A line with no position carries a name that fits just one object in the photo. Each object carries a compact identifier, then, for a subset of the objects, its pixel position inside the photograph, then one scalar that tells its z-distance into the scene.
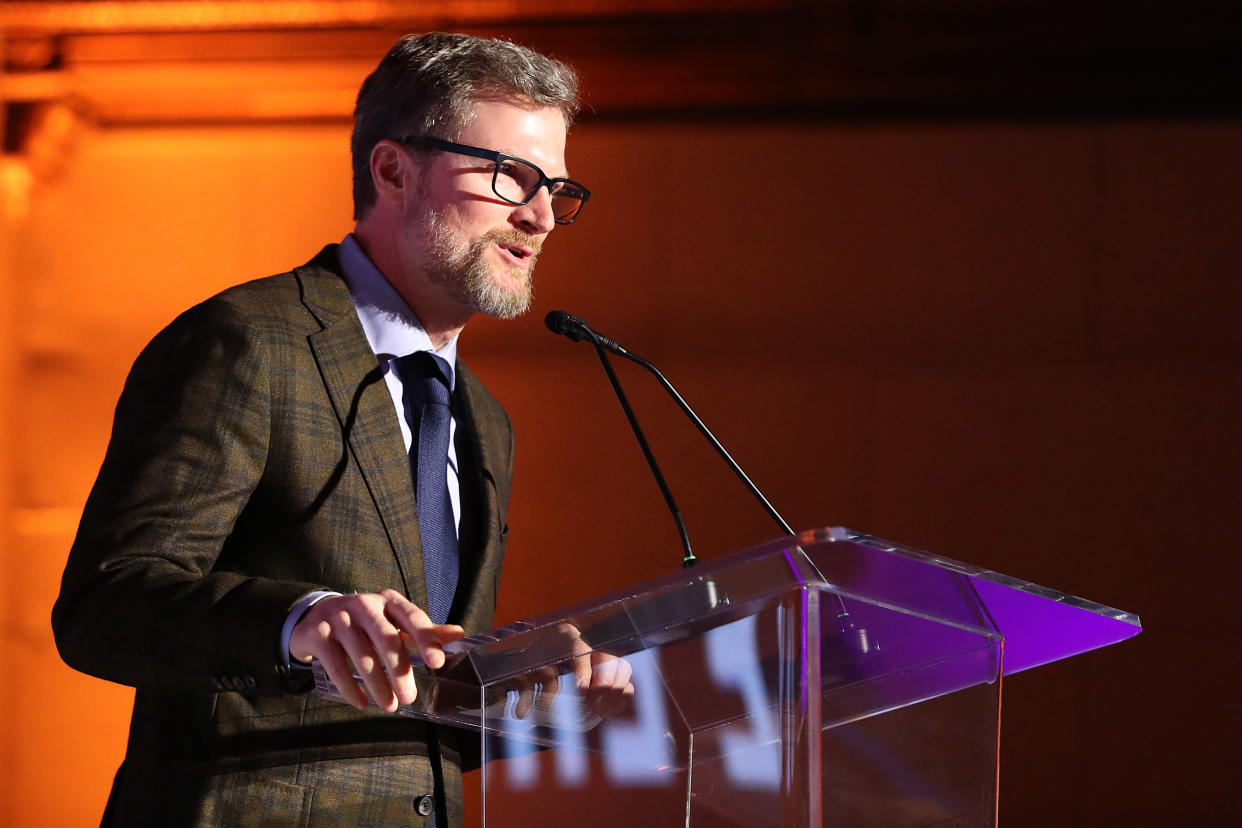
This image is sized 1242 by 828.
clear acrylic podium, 5.77
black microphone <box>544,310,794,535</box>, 6.11
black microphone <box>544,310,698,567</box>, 6.10
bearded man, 5.94
